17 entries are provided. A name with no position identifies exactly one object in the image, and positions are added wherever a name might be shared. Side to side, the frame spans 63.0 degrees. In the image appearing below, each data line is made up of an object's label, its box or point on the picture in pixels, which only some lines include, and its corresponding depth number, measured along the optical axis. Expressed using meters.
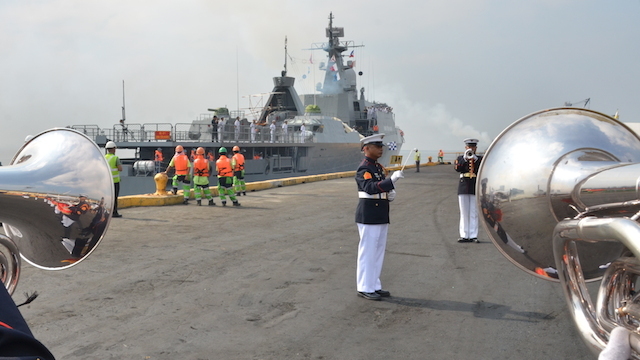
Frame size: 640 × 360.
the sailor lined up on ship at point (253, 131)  29.06
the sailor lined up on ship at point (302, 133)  32.75
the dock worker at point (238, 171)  15.38
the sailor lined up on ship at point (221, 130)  27.72
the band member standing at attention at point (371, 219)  5.60
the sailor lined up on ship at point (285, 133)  31.55
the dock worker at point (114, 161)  11.13
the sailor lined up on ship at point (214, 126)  28.47
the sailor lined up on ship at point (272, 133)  30.42
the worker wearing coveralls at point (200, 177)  13.78
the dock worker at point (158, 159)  25.19
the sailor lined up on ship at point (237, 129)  29.04
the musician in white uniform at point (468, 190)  8.98
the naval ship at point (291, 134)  26.02
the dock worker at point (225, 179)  13.63
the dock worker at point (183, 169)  13.80
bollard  14.17
